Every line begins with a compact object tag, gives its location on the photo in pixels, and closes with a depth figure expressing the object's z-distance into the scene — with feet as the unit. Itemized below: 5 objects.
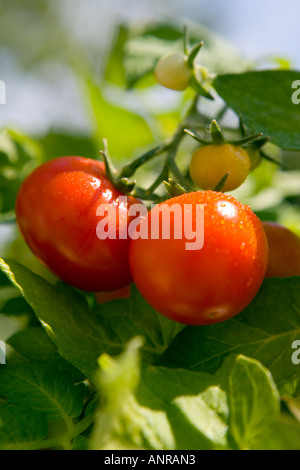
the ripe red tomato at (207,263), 0.89
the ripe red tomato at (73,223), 0.97
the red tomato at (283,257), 0.98
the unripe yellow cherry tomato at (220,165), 0.95
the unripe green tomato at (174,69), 1.04
